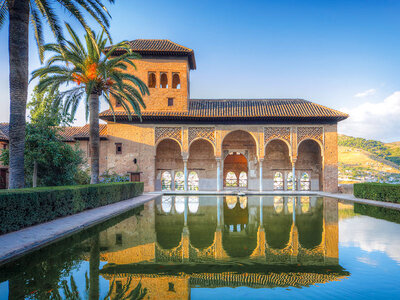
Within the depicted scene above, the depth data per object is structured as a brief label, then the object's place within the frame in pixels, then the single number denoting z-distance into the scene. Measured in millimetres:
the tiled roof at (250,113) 19938
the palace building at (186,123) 20109
